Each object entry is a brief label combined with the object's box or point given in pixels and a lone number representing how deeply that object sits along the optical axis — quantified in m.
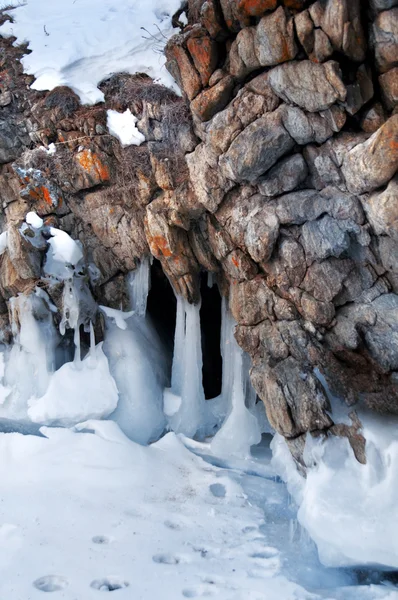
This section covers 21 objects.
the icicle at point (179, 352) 9.62
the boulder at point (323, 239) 6.02
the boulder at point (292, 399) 6.54
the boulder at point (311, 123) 5.79
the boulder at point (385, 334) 5.91
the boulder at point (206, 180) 7.13
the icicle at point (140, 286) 9.98
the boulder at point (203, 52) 6.75
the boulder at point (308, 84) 5.55
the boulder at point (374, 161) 5.14
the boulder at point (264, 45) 5.79
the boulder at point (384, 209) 5.27
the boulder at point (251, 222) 6.61
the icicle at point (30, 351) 9.55
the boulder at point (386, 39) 5.17
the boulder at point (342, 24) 5.26
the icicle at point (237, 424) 8.48
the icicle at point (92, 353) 9.68
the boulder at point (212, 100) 6.75
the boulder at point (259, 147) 6.20
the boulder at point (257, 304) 6.95
